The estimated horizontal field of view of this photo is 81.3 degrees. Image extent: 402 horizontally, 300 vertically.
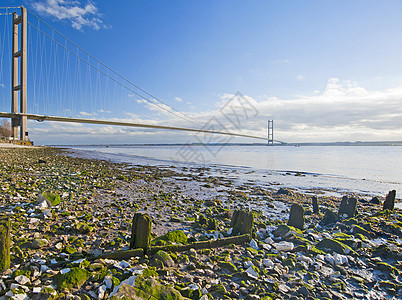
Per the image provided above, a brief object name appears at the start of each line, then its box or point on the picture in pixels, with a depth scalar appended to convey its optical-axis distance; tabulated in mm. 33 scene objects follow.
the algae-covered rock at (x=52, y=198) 4136
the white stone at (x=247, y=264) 2701
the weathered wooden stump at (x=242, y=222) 3432
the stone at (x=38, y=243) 2588
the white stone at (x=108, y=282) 1986
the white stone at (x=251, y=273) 2502
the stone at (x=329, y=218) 4816
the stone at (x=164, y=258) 2494
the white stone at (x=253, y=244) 3232
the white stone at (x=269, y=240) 3413
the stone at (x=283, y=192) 7871
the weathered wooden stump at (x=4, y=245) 2016
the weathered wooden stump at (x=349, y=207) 5191
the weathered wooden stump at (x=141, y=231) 2609
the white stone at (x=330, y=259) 3018
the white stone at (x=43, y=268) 2125
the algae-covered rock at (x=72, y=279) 1942
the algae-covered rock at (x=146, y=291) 1851
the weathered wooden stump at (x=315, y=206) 5551
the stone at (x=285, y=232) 3665
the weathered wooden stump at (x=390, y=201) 5723
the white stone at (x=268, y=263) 2761
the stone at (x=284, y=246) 3230
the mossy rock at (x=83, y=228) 3168
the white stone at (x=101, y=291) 1882
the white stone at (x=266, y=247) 3229
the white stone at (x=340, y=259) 3011
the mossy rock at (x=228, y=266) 2604
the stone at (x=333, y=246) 3311
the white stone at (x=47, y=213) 3494
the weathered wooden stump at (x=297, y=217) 4180
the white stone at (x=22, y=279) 1879
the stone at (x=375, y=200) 6992
